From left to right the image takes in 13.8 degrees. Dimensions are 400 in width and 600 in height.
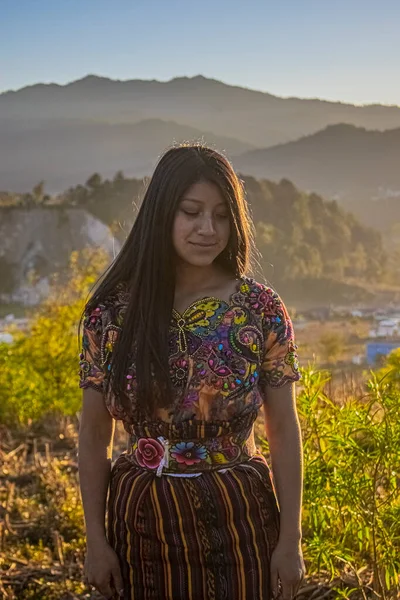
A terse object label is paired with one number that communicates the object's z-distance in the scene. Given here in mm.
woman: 3068
